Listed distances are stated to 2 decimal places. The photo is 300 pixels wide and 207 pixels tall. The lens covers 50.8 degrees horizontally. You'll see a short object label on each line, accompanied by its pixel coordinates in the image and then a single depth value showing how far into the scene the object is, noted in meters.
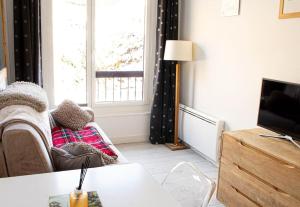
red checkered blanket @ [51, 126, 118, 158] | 2.74
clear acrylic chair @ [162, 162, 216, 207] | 1.63
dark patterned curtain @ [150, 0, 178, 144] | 4.20
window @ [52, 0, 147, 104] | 3.99
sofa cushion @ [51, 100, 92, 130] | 3.36
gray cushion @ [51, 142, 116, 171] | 1.96
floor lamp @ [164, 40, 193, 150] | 3.90
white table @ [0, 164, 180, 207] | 1.35
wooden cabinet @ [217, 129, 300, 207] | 2.12
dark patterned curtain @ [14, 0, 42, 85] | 3.54
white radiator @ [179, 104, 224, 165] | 3.55
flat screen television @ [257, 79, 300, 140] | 2.37
